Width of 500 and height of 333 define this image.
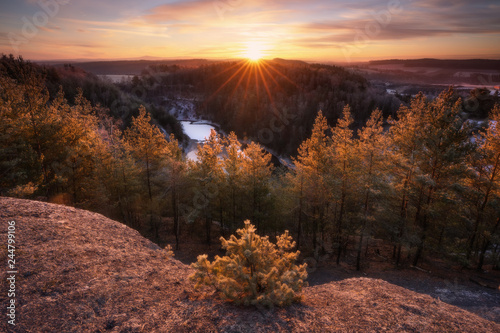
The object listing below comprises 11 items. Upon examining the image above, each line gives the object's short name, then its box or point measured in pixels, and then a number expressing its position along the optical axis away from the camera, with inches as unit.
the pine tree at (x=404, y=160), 618.8
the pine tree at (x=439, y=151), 566.6
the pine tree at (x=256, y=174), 759.1
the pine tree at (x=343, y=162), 661.4
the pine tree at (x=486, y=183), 610.5
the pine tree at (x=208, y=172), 749.3
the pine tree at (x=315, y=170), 718.5
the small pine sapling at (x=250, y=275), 227.1
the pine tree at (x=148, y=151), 844.0
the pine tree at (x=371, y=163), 615.2
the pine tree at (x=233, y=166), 770.2
